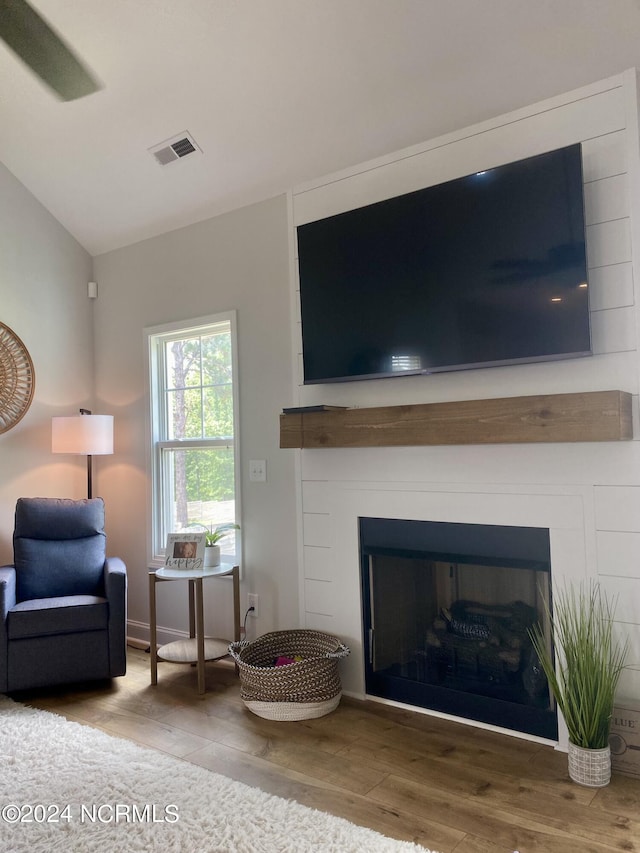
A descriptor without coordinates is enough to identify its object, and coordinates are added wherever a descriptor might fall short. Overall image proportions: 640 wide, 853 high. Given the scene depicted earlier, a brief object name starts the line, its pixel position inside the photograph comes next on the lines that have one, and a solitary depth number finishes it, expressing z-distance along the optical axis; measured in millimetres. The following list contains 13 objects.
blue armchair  3035
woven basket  2719
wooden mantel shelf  2191
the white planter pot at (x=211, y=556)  3312
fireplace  2527
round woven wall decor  3756
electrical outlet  3346
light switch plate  3348
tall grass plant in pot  2135
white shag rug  1880
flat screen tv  2311
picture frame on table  3283
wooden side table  3041
